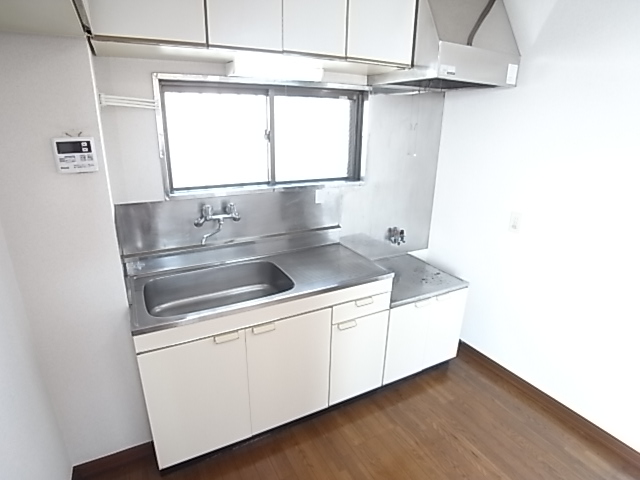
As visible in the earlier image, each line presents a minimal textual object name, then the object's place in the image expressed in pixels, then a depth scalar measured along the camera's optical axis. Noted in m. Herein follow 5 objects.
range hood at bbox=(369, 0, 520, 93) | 1.67
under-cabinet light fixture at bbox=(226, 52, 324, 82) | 1.55
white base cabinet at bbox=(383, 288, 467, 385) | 2.11
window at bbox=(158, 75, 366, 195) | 1.83
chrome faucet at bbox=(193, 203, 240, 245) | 1.89
